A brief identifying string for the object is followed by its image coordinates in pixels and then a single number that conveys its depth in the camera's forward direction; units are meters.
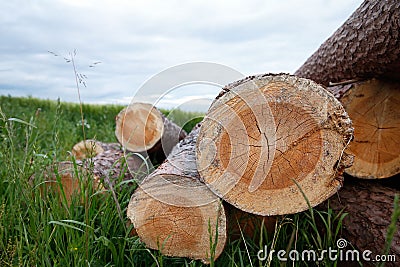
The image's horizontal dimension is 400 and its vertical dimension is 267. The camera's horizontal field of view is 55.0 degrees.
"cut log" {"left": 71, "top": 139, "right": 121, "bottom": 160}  3.93
